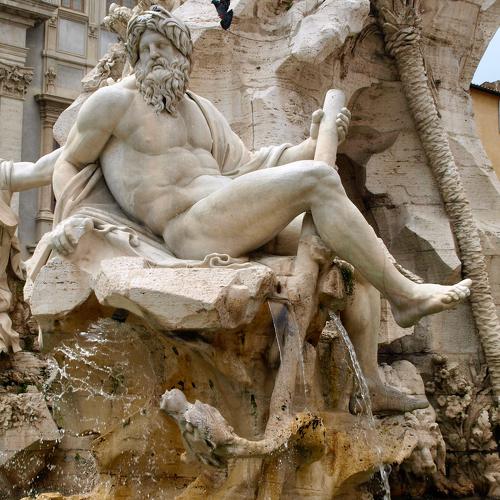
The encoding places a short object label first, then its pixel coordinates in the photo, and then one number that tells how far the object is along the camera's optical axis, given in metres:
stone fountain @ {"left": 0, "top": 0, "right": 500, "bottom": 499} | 3.78
